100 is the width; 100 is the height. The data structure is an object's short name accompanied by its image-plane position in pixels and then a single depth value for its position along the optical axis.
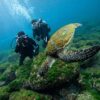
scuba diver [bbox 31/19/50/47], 5.60
